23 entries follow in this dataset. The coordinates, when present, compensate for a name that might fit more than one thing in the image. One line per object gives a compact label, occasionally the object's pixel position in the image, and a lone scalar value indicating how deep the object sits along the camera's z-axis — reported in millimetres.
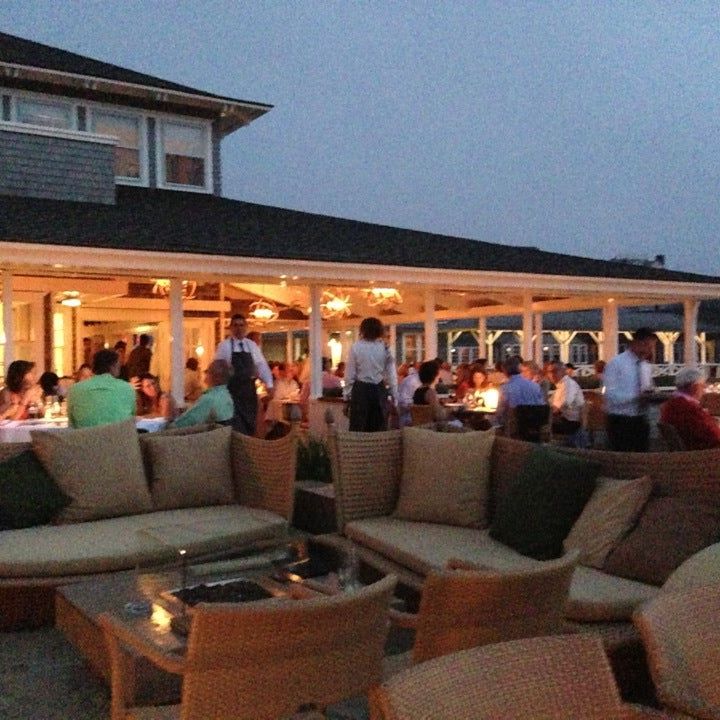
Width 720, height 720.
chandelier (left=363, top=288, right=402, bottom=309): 14442
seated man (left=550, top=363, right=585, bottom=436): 10727
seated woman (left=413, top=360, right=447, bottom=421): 10117
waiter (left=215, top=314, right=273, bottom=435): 8648
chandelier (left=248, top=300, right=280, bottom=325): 15273
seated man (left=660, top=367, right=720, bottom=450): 6340
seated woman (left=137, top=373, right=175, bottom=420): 10781
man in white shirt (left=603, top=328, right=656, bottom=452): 7453
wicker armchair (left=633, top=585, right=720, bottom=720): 2486
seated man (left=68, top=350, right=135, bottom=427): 6680
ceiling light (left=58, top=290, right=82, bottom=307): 13469
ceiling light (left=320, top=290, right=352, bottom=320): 15305
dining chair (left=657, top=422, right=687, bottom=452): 6461
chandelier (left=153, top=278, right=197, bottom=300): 13438
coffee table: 3629
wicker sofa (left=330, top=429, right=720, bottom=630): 3979
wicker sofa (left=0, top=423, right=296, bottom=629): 4906
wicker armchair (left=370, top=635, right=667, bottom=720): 1850
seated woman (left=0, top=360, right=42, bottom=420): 7988
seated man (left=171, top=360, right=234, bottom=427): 7164
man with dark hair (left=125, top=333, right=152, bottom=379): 11195
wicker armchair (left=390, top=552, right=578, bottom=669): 2855
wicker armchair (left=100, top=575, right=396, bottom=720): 2496
